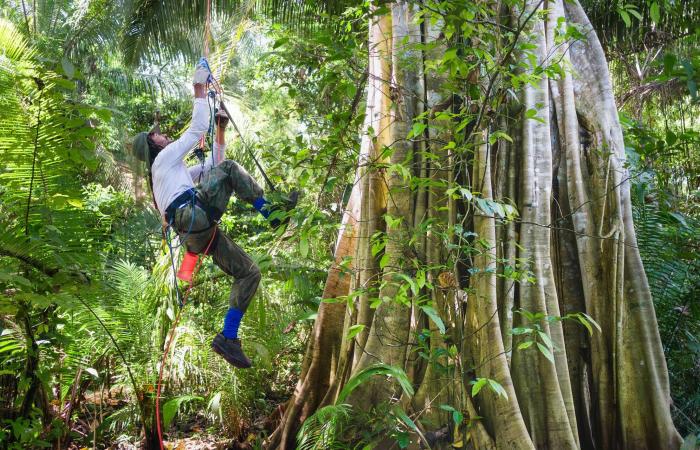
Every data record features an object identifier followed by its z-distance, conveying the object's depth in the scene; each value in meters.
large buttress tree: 4.18
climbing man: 4.70
